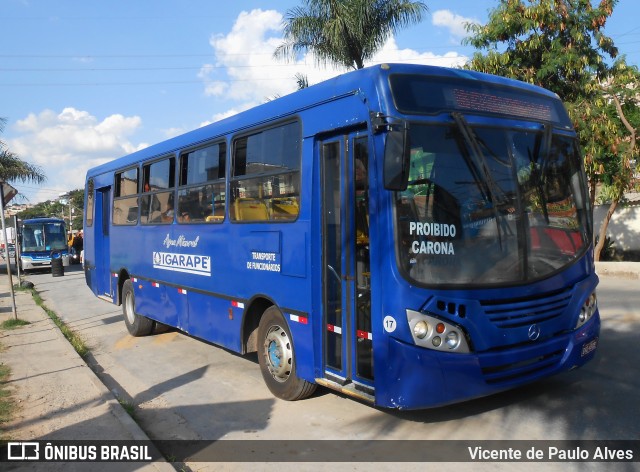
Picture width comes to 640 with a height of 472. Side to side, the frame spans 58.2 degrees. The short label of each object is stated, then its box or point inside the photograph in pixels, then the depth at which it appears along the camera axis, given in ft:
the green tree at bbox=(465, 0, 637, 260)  49.88
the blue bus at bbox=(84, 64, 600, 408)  14.66
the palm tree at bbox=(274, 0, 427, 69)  57.88
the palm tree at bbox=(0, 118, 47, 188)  94.74
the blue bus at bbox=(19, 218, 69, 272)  100.22
